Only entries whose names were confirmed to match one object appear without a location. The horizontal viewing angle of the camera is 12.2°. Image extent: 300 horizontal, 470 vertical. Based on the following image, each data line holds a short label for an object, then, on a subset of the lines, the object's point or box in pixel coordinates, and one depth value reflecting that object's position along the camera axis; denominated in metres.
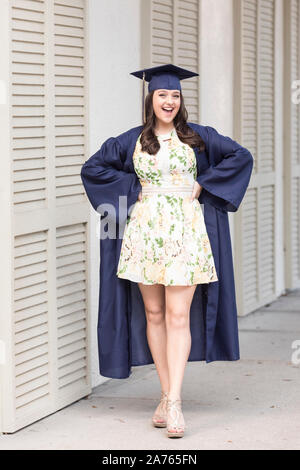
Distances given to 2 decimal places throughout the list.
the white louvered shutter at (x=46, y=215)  6.22
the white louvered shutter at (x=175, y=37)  8.17
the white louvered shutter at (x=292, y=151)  11.85
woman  6.28
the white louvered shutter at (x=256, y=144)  10.38
